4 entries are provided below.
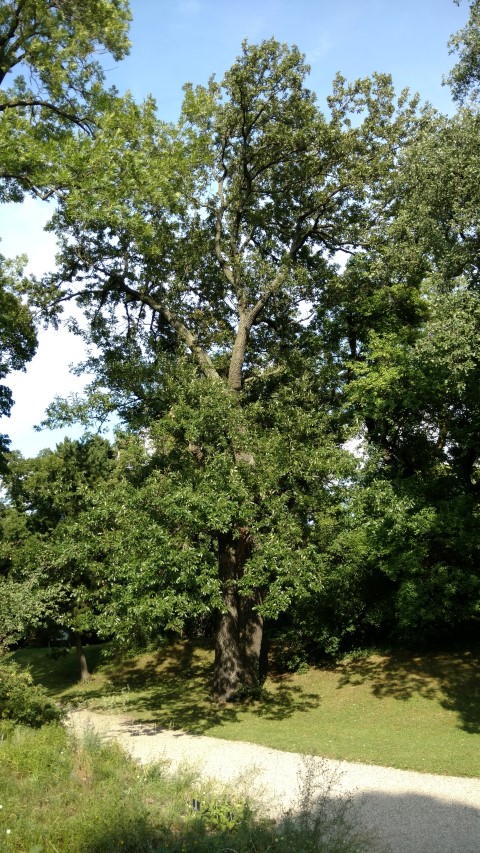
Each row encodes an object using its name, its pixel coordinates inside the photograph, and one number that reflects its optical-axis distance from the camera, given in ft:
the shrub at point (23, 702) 32.58
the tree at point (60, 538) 47.96
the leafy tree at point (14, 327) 55.21
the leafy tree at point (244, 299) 48.03
